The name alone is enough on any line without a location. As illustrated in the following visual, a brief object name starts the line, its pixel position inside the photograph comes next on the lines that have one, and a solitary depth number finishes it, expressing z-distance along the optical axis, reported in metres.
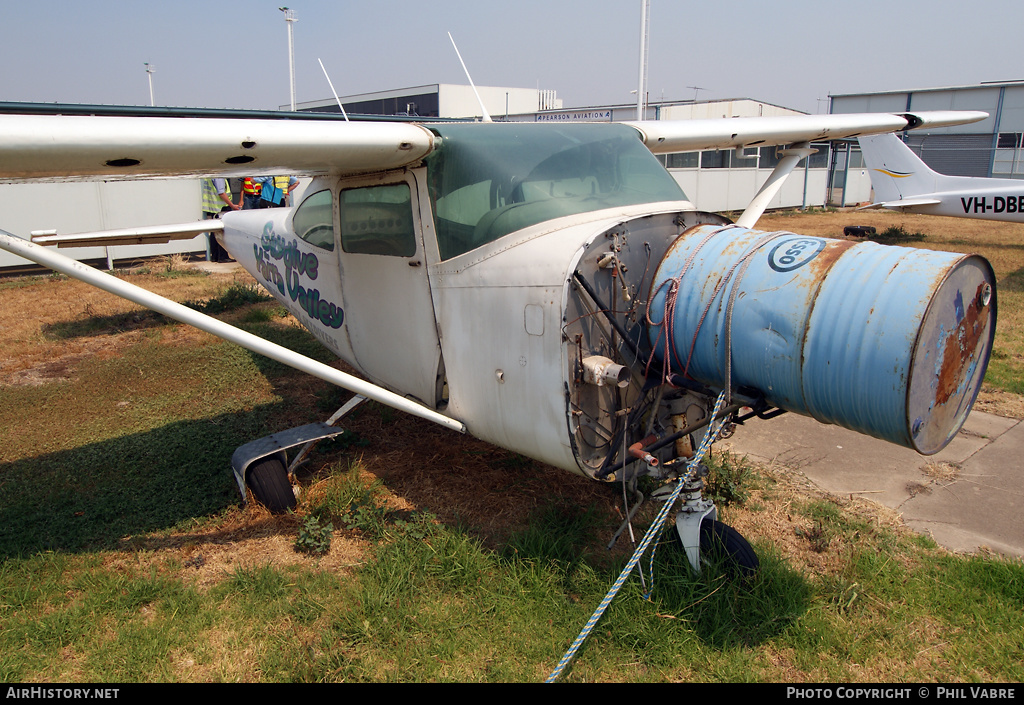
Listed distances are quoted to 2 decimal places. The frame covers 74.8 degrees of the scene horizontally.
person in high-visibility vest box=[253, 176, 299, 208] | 13.94
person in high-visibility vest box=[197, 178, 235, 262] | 14.60
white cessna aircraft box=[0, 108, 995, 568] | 2.63
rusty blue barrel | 2.50
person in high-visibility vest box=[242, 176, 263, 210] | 13.55
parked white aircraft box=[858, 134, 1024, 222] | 15.95
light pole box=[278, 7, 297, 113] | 21.69
